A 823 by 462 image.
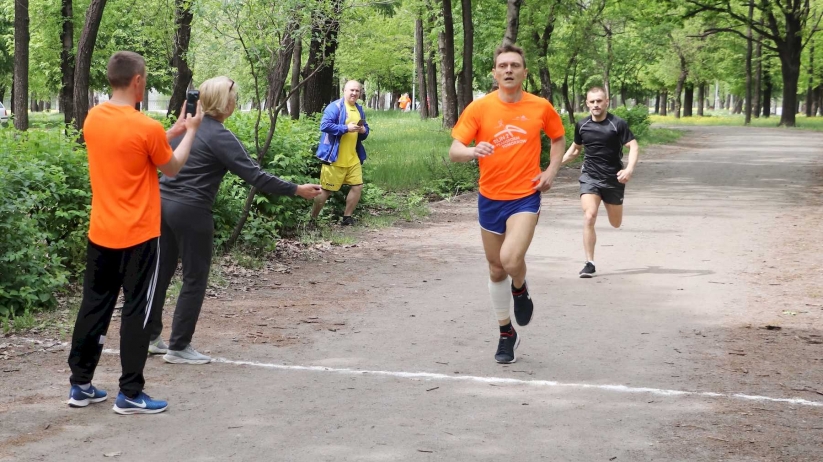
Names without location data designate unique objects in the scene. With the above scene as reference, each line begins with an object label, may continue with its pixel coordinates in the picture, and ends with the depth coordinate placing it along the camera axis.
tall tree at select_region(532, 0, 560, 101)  32.75
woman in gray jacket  6.17
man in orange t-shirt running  6.42
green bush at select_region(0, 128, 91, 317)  7.32
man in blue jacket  12.48
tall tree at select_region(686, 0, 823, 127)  49.28
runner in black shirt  10.04
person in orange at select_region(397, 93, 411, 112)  76.99
